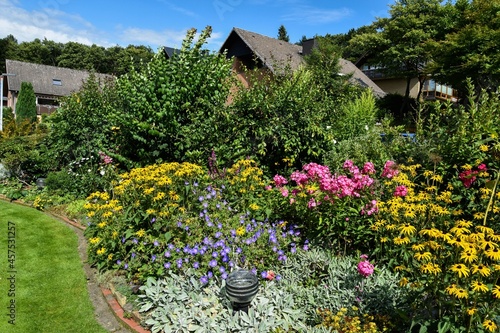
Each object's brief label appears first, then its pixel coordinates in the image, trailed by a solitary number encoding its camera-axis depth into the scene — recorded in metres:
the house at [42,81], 35.22
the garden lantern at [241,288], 2.97
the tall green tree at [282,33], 63.38
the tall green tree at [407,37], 24.44
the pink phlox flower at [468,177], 4.10
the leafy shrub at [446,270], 2.04
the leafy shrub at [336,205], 3.87
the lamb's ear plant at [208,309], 2.99
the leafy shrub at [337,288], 3.06
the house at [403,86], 33.97
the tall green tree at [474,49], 16.64
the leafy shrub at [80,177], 7.23
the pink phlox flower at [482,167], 4.11
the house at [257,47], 21.81
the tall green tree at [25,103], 26.49
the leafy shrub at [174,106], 6.32
